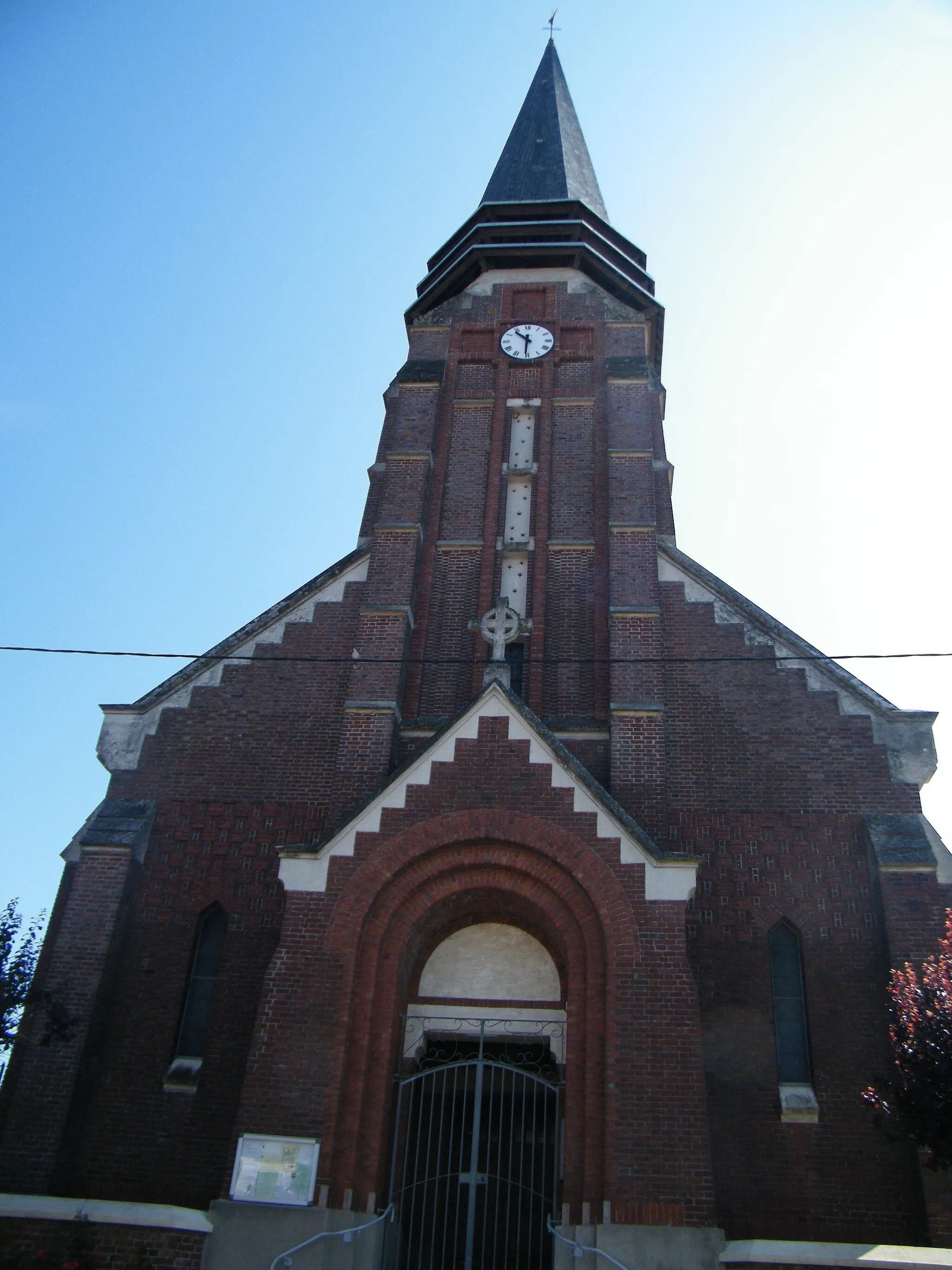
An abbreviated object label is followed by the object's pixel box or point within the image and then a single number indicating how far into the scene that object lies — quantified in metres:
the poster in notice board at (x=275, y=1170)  12.05
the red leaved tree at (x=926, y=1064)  11.23
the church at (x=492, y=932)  12.30
